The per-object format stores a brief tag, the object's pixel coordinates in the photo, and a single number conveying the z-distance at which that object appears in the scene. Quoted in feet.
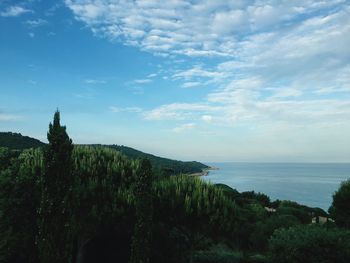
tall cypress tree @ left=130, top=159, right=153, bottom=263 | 63.77
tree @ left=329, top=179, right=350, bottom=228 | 124.16
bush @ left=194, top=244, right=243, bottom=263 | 86.12
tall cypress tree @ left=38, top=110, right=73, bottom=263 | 54.75
